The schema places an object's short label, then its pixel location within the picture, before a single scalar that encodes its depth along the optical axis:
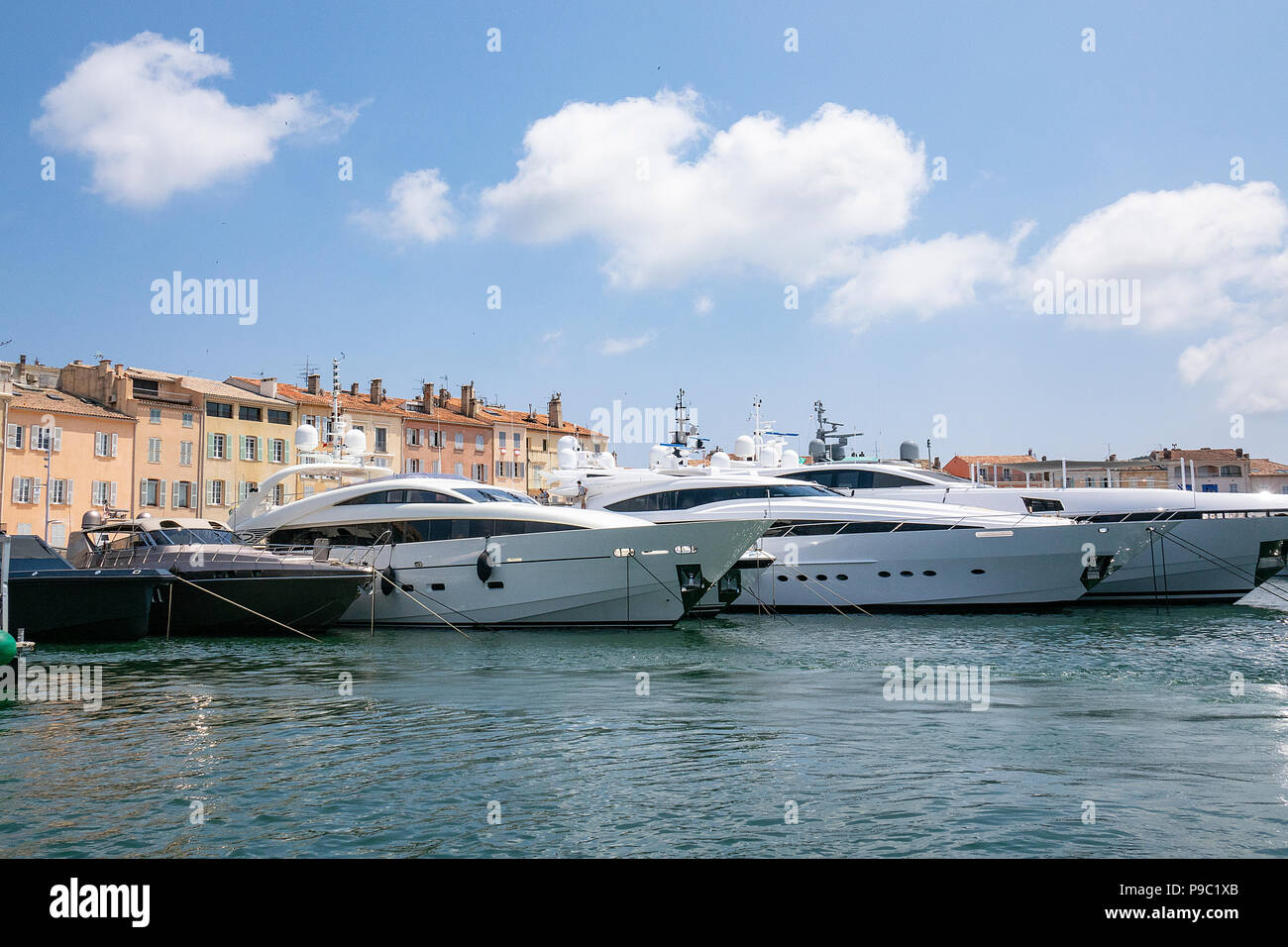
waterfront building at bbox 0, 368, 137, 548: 44.66
